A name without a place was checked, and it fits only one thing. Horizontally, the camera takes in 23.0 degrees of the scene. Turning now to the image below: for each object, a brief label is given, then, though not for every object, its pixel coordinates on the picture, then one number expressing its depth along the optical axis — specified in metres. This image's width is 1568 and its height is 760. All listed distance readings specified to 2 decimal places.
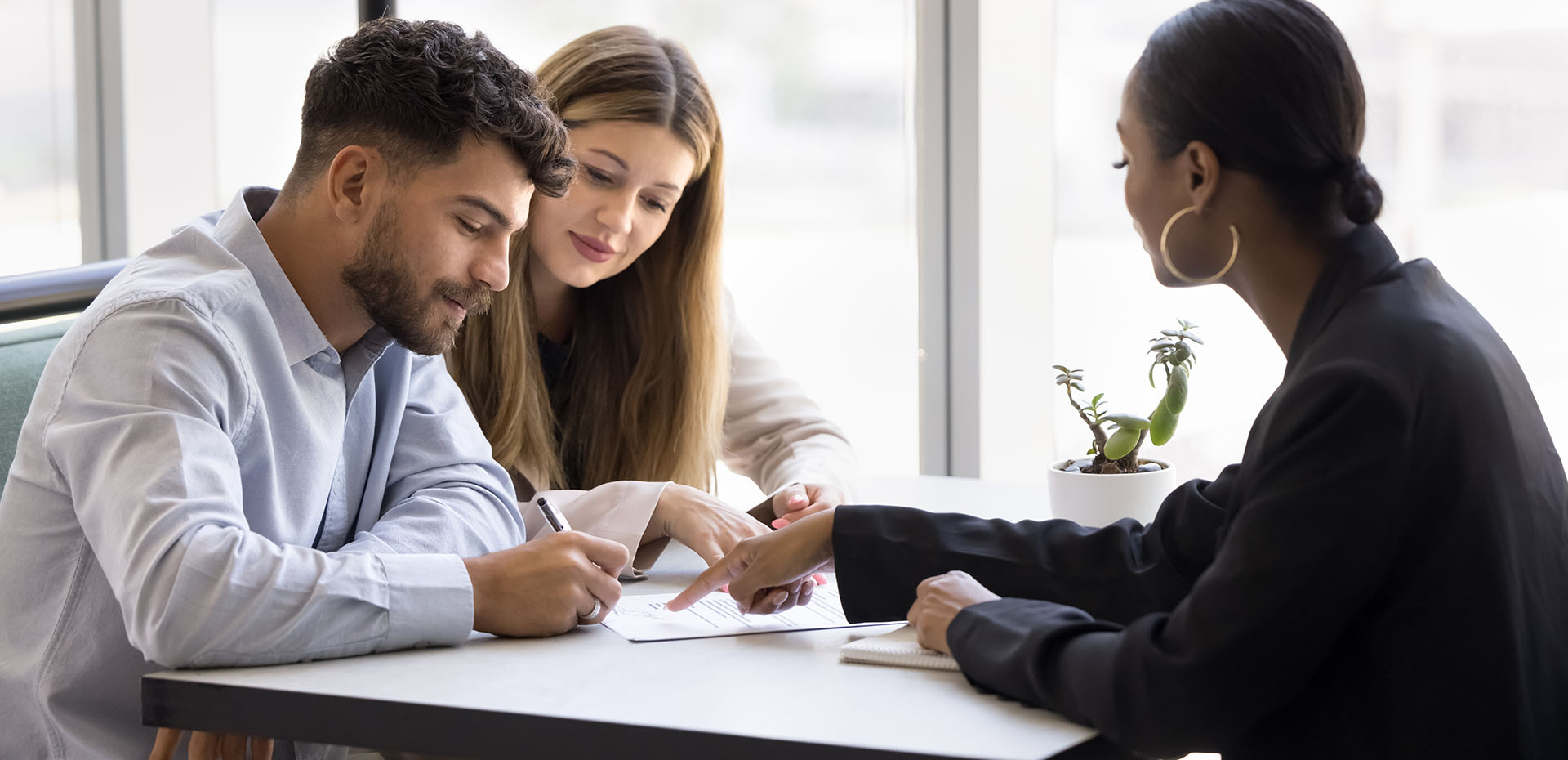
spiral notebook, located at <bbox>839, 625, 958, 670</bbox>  2.97
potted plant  3.36
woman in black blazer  2.79
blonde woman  3.70
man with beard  2.96
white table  2.82
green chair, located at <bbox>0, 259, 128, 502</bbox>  3.49
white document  3.11
